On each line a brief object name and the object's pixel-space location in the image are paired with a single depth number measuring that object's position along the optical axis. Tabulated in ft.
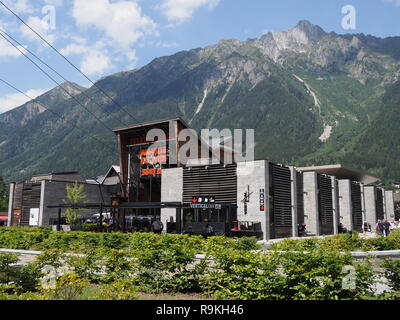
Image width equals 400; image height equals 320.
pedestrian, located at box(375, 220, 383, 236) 103.04
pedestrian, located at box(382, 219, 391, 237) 99.19
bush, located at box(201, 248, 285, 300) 29.43
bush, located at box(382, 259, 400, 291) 26.76
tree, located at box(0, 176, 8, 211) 324.13
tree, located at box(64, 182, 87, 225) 137.80
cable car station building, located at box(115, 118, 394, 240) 116.16
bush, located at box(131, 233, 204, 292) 37.33
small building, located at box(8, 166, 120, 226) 162.91
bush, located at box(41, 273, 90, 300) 26.76
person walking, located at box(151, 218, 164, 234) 103.60
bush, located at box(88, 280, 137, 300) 24.54
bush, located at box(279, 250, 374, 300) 26.00
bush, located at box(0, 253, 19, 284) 35.94
